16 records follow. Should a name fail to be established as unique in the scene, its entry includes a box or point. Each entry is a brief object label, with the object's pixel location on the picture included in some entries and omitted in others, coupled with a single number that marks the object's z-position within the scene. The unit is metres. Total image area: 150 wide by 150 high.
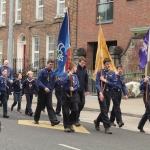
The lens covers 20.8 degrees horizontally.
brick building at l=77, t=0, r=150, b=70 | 22.05
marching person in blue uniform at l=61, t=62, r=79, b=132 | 10.50
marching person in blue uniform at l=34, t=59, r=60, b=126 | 11.35
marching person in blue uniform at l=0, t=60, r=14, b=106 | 15.17
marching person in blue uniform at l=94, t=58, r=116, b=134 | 10.52
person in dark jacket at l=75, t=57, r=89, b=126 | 11.59
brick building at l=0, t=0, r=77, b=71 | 27.48
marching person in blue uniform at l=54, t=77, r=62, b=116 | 14.64
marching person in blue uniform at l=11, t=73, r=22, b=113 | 15.69
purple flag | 11.66
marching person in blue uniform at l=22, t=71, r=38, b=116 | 14.79
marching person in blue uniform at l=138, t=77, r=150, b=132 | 10.84
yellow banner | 11.77
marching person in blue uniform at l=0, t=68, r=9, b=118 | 13.38
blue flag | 12.32
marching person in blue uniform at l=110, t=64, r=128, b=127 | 11.58
